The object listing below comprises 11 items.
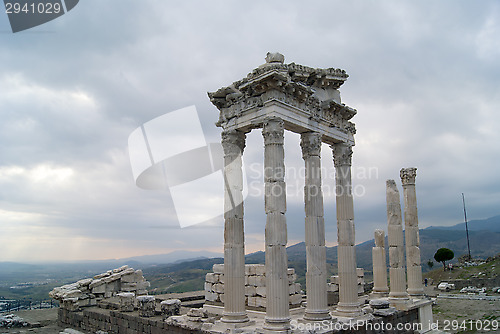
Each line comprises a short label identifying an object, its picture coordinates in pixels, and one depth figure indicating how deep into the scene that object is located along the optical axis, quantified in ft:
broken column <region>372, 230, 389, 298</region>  72.54
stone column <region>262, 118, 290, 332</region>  42.98
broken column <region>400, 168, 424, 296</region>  70.90
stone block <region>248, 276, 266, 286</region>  56.75
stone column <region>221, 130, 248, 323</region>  47.16
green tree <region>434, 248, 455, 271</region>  169.75
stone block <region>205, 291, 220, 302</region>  61.62
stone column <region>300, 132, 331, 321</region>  48.26
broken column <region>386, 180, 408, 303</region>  66.44
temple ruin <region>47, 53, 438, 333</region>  45.06
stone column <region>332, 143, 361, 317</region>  53.52
